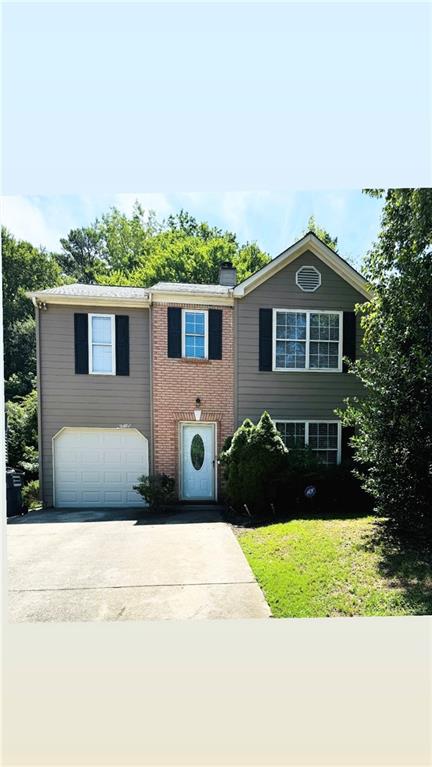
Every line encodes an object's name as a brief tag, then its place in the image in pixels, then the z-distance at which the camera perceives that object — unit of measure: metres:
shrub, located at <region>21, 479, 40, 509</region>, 8.66
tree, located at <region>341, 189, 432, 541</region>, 5.29
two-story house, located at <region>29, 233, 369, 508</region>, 8.70
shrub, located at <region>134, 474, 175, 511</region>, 8.09
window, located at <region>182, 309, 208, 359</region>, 8.91
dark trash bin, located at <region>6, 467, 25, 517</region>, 7.95
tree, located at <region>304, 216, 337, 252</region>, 18.97
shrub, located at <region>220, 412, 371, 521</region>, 7.21
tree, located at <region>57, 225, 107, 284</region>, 25.95
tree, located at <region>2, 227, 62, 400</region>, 11.72
